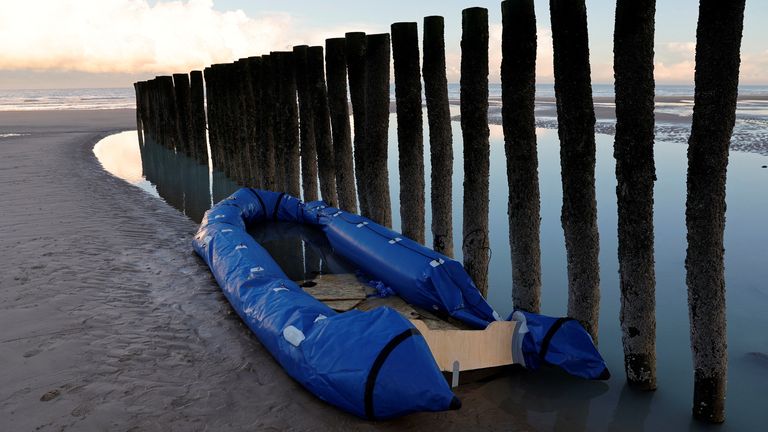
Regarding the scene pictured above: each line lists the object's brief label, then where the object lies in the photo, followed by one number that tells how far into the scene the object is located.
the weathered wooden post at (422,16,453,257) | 5.57
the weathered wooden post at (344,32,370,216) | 6.75
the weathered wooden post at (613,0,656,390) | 3.62
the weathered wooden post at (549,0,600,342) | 3.93
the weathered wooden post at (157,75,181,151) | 16.25
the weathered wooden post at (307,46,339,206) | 7.78
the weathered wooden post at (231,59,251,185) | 10.90
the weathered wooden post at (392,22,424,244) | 5.81
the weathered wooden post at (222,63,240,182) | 11.33
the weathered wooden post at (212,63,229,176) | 12.09
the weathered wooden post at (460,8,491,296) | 4.93
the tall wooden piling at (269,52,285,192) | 8.98
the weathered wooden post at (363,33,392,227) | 6.38
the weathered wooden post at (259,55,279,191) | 9.41
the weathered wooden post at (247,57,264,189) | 9.92
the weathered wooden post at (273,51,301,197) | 8.74
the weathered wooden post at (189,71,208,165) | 13.78
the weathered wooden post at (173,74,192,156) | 14.66
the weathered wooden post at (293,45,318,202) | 8.08
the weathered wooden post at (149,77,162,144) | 18.20
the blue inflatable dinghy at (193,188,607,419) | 3.29
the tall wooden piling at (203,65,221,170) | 12.71
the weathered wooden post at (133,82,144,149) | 22.56
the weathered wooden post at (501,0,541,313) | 4.40
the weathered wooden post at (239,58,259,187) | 10.58
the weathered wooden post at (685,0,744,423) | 3.27
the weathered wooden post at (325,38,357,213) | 7.25
